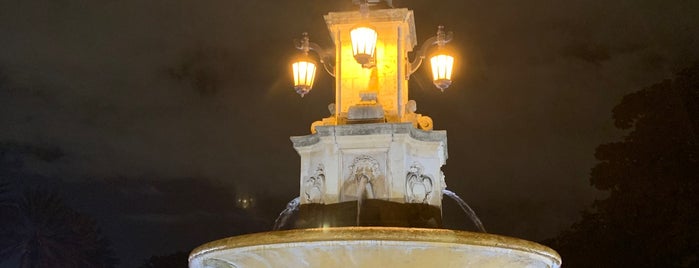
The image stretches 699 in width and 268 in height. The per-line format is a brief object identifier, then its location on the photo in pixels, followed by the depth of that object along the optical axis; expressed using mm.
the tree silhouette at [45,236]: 41812
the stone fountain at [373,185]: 6969
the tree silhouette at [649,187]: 17875
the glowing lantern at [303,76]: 10641
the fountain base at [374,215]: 9281
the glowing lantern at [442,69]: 10531
